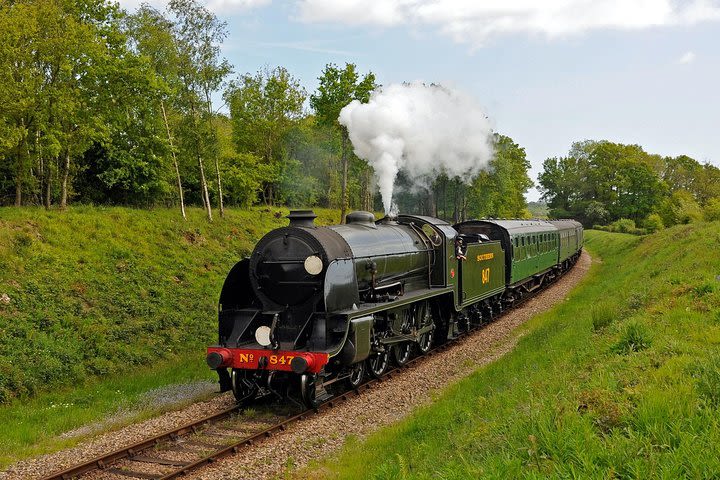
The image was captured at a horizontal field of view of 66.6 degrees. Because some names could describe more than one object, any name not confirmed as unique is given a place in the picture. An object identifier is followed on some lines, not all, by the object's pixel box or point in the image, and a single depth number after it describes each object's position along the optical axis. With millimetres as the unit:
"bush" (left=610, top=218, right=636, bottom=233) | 62375
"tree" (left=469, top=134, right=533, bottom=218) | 48625
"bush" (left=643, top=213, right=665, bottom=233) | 47375
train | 8672
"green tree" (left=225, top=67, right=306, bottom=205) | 31312
